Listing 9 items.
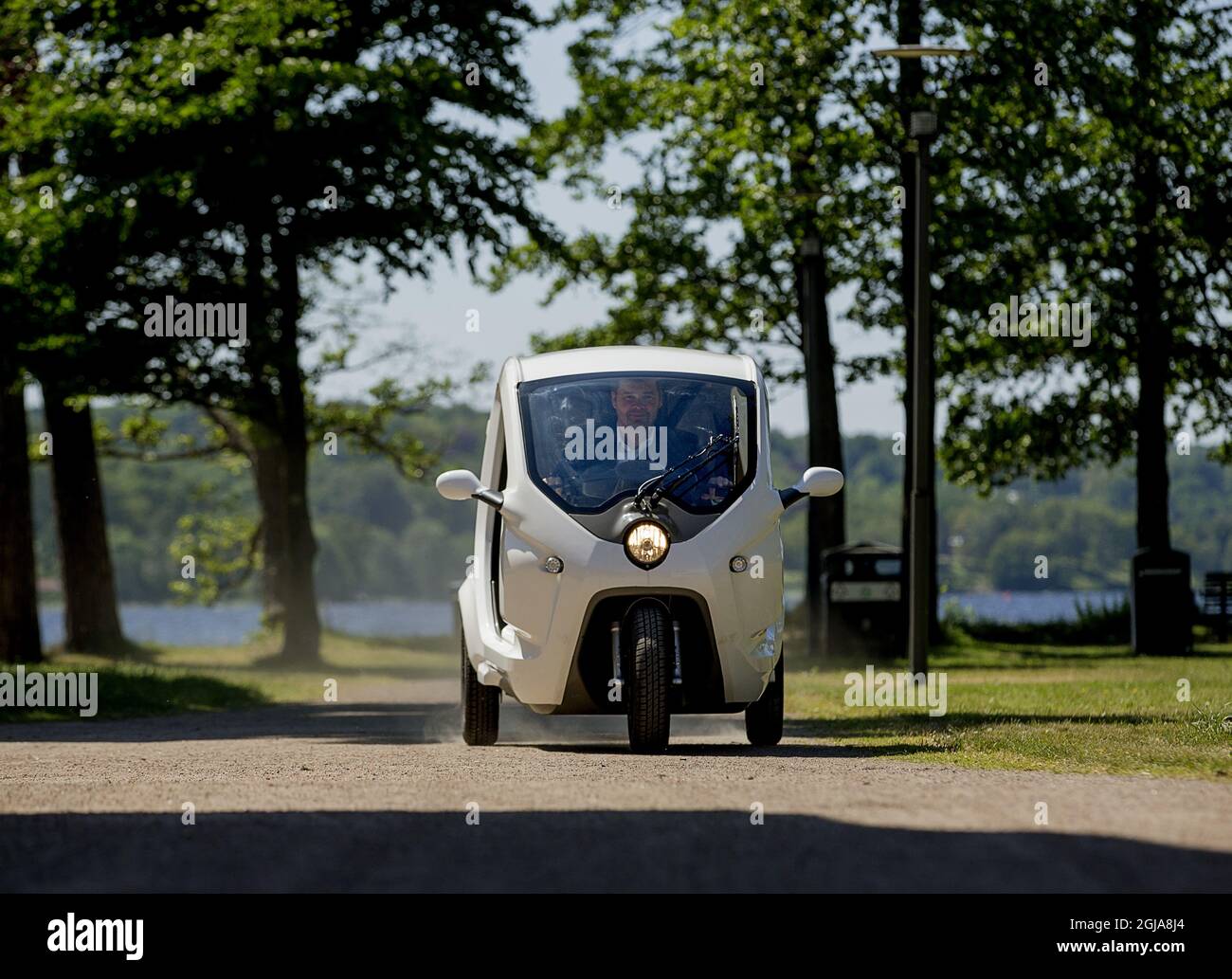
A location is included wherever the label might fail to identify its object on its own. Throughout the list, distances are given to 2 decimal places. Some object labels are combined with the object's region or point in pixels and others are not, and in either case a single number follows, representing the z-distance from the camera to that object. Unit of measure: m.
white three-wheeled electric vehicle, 10.32
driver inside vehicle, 10.59
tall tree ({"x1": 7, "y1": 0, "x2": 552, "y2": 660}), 25.31
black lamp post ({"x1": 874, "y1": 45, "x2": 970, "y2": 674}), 18.44
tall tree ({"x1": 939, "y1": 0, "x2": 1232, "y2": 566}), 24.34
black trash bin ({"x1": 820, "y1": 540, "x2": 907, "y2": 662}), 24.28
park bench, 27.38
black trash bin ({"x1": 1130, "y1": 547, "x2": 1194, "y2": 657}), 23.44
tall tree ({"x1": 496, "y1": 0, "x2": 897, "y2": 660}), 25.06
